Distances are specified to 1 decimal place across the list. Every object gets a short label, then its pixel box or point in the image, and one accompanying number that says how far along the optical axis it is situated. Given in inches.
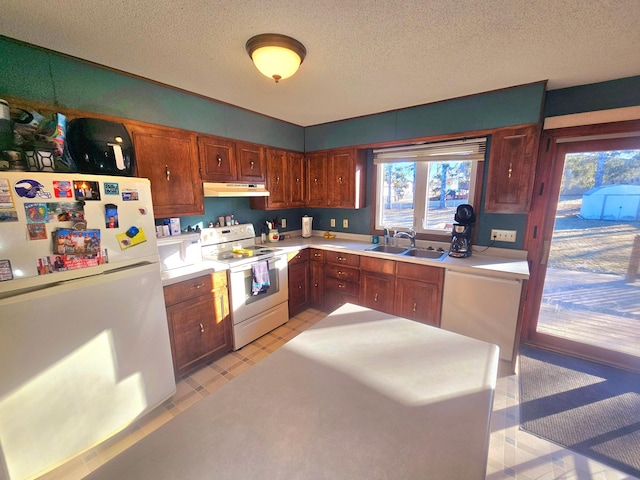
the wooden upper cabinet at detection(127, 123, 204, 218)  81.8
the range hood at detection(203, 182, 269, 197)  97.7
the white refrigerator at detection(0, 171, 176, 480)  48.9
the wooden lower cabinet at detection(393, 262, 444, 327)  98.8
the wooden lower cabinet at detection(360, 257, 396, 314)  109.8
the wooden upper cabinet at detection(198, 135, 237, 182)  97.9
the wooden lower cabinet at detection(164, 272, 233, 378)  82.7
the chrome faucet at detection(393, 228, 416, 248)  119.6
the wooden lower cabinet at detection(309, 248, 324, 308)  130.6
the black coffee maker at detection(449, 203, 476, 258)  101.2
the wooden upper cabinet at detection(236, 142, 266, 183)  110.6
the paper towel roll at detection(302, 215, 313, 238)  148.3
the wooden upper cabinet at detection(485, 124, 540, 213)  88.8
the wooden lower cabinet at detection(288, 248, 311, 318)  124.7
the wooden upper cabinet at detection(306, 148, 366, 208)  128.6
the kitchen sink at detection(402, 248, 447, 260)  111.8
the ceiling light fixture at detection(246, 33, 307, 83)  60.5
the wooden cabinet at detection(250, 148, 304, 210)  124.6
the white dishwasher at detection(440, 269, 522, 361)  86.0
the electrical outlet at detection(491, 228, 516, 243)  101.3
